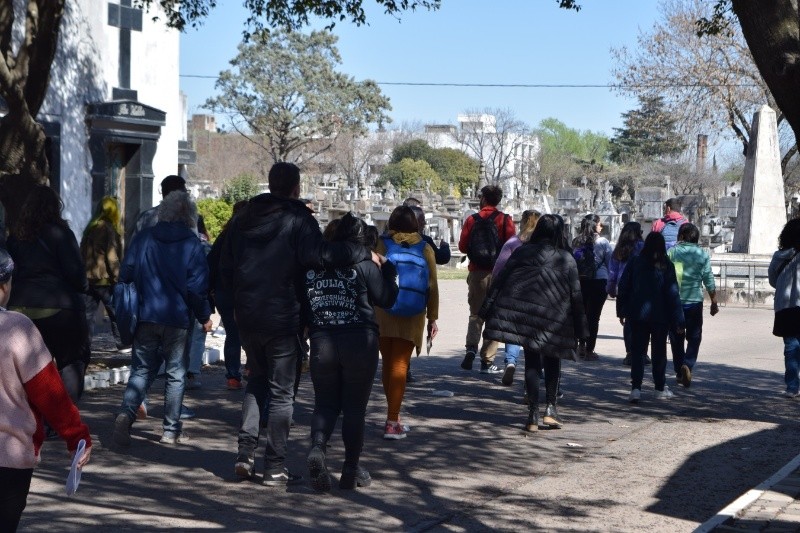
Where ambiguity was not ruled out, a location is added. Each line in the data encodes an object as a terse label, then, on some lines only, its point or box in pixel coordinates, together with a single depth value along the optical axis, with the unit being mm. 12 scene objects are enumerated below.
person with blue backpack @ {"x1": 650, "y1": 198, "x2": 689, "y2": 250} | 14570
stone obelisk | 28141
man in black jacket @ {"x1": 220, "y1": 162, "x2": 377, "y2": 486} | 7074
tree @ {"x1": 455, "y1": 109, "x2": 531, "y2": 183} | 83250
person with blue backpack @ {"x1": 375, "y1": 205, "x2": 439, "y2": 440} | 8695
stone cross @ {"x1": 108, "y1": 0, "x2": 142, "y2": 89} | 16672
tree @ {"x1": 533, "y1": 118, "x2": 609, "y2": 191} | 93250
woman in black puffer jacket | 9336
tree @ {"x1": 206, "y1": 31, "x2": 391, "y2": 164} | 67125
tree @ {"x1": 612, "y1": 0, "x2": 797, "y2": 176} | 40562
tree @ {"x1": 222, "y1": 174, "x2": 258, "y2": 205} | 50050
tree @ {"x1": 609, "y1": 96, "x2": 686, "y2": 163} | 87650
